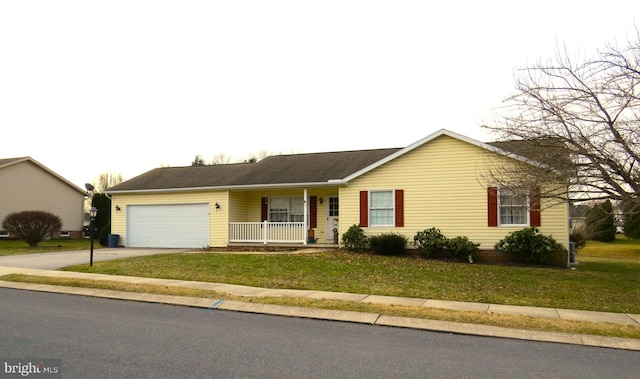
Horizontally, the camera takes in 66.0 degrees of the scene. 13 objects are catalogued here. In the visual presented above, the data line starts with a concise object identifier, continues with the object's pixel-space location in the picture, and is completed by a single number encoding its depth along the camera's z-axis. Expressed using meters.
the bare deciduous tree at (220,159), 61.62
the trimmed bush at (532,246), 16.36
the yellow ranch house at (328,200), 17.61
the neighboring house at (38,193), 31.89
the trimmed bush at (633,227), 29.73
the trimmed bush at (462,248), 17.25
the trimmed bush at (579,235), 22.94
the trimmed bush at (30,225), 25.27
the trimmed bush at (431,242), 17.66
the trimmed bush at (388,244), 18.16
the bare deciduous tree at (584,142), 11.23
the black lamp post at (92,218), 14.52
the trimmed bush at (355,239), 18.75
